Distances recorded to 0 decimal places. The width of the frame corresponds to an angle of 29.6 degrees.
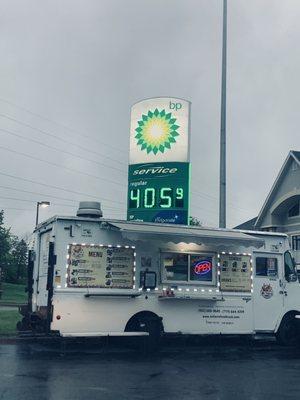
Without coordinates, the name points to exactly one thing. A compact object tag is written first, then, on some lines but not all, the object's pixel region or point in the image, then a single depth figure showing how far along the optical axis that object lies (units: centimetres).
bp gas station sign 2117
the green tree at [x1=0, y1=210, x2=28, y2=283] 5788
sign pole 1942
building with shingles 4462
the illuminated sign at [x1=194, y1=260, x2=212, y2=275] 1512
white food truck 1358
